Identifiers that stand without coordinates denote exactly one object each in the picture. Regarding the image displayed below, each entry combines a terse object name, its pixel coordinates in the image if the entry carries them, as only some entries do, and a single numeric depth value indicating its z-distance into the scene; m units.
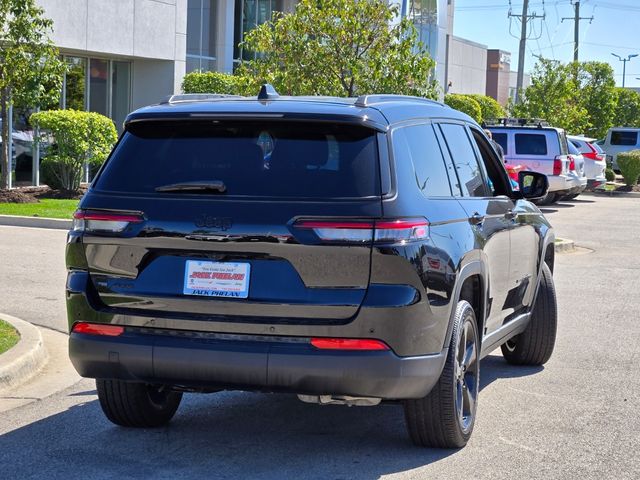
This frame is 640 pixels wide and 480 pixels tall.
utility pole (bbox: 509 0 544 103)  50.65
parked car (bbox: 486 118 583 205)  29.27
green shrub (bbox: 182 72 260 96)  29.44
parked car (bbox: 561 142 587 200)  30.47
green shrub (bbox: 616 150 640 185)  40.88
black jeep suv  5.38
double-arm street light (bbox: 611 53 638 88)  99.64
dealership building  26.23
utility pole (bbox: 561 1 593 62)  73.25
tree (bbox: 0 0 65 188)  21.56
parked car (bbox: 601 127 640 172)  50.41
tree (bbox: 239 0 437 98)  21.20
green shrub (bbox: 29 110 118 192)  22.69
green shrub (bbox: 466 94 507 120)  56.53
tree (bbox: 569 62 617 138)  58.05
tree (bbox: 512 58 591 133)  47.59
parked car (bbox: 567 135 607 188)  35.72
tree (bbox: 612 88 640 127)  69.75
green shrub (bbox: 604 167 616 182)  46.79
